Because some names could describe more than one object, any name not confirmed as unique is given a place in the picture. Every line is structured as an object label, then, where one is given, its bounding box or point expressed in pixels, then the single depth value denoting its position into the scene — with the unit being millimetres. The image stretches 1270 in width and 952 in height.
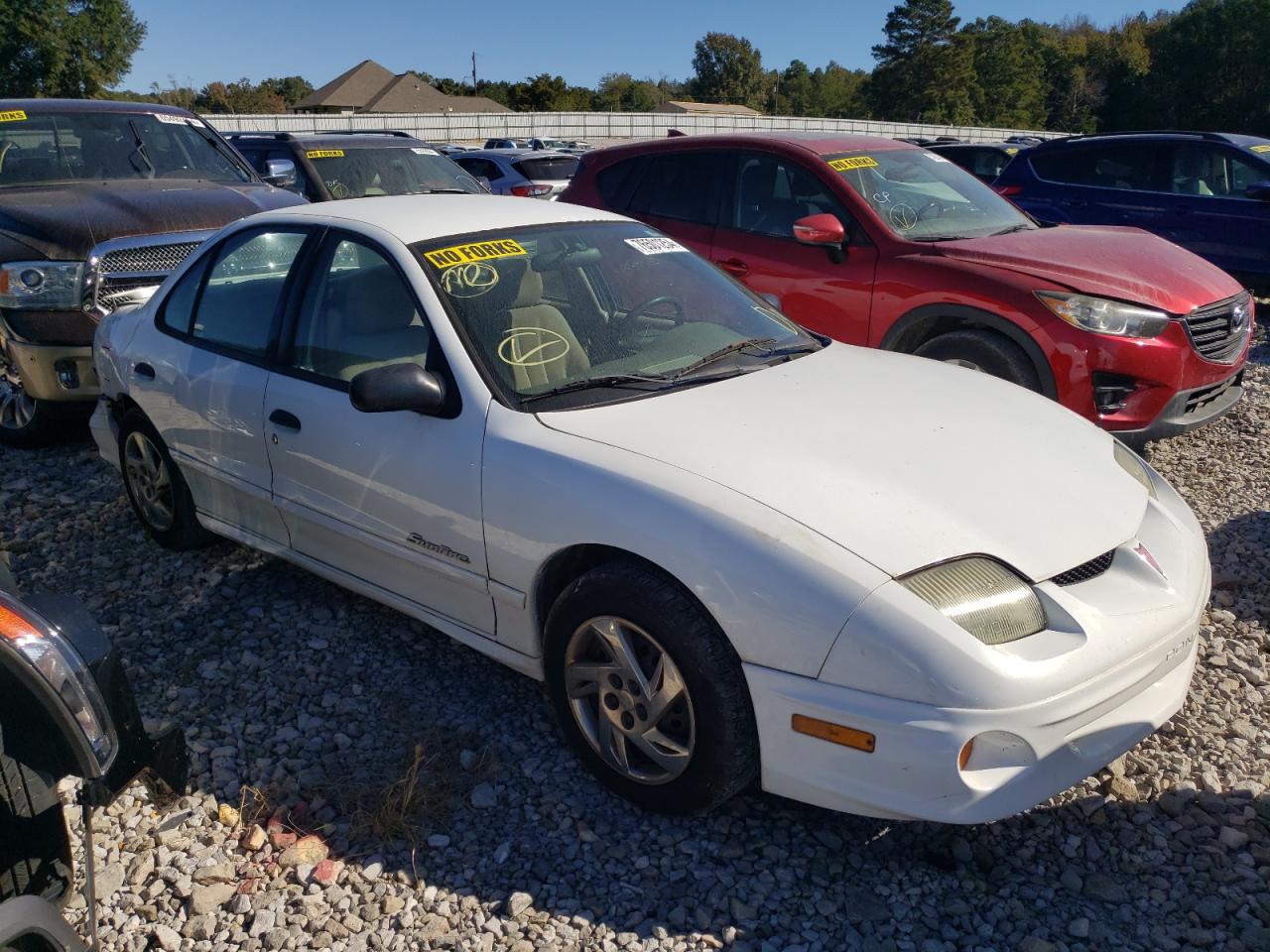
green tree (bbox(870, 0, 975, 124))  71500
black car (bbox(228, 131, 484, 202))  9141
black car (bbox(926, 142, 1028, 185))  15938
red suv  4902
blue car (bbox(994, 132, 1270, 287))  9469
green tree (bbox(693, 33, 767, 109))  102875
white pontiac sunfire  2342
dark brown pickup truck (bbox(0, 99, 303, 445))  5387
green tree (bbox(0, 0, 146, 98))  44022
